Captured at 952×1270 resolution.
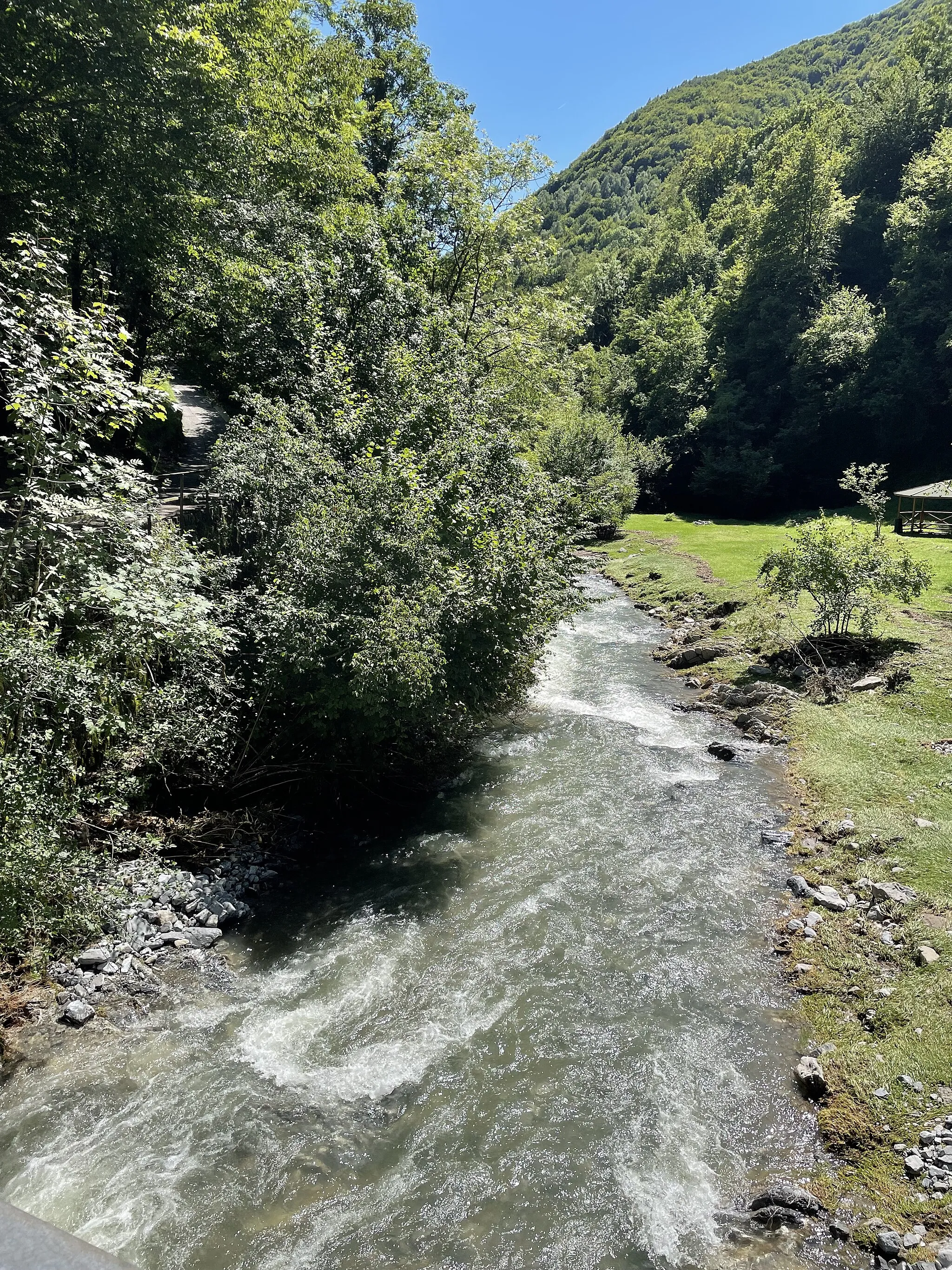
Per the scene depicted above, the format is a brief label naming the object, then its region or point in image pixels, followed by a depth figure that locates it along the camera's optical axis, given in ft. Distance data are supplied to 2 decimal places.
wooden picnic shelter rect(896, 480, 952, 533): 107.14
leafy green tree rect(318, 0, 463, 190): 112.47
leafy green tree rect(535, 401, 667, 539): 152.97
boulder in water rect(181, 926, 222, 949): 31.35
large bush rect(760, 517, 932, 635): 59.26
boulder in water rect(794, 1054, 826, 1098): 24.68
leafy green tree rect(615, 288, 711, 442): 228.02
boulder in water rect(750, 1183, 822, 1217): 20.76
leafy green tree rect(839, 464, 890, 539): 63.05
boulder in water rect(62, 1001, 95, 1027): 26.45
